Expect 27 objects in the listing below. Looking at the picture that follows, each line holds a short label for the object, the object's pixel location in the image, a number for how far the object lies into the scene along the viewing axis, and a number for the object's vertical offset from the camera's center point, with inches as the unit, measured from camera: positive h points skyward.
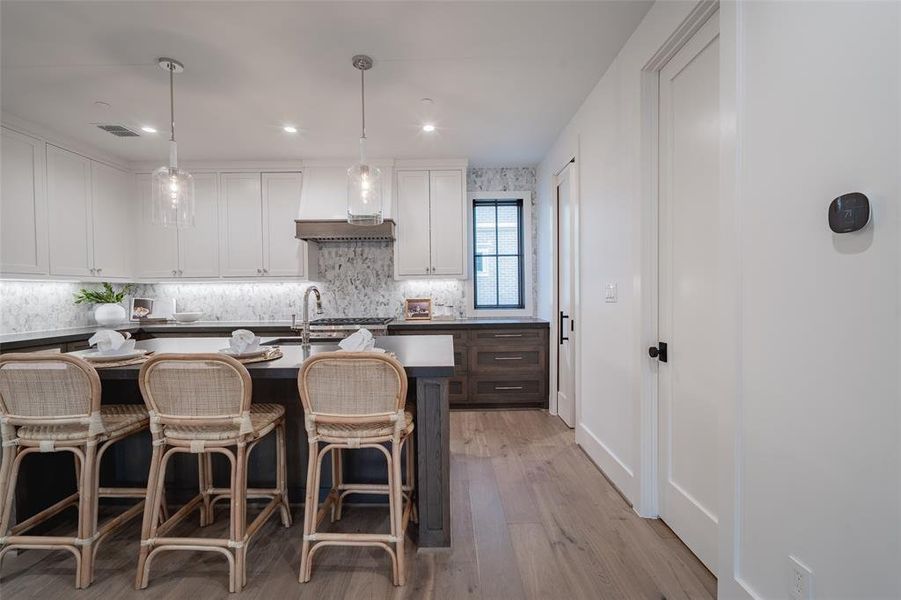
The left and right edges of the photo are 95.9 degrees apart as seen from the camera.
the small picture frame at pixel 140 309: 173.5 -6.8
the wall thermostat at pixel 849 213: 37.9 +7.2
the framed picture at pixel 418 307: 180.5 -7.2
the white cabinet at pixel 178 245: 174.1 +20.6
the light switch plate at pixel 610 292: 99.2 -0.6
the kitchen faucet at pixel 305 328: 97.4 -9.1
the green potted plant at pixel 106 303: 154.6 -3.9
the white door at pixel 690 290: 67.8 -0.2
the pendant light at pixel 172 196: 89.0 +21.5
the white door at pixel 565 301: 135.7 -3.8
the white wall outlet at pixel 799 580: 46.0 -33.7
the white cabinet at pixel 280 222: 173.8 +30.0
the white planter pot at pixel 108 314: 154.4 -7.9
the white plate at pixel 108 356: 77.4 -12.1
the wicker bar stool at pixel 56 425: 66.1 -22.2
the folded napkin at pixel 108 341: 79.6 -9.4
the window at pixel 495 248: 187.6 +19.6
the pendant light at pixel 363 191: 93.0 +23.3
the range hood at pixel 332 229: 162.6 +25.0
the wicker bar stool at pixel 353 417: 65.5 -20.4
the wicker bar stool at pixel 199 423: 65.7 -21.4
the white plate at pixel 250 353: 79.3 -12.1
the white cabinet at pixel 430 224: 172.5 +28.5
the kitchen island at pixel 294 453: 74.8 -33.8
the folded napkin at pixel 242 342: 81.4 -10.0
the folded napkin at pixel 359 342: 78.8 -10.1
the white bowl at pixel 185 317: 173.0 -10.4
